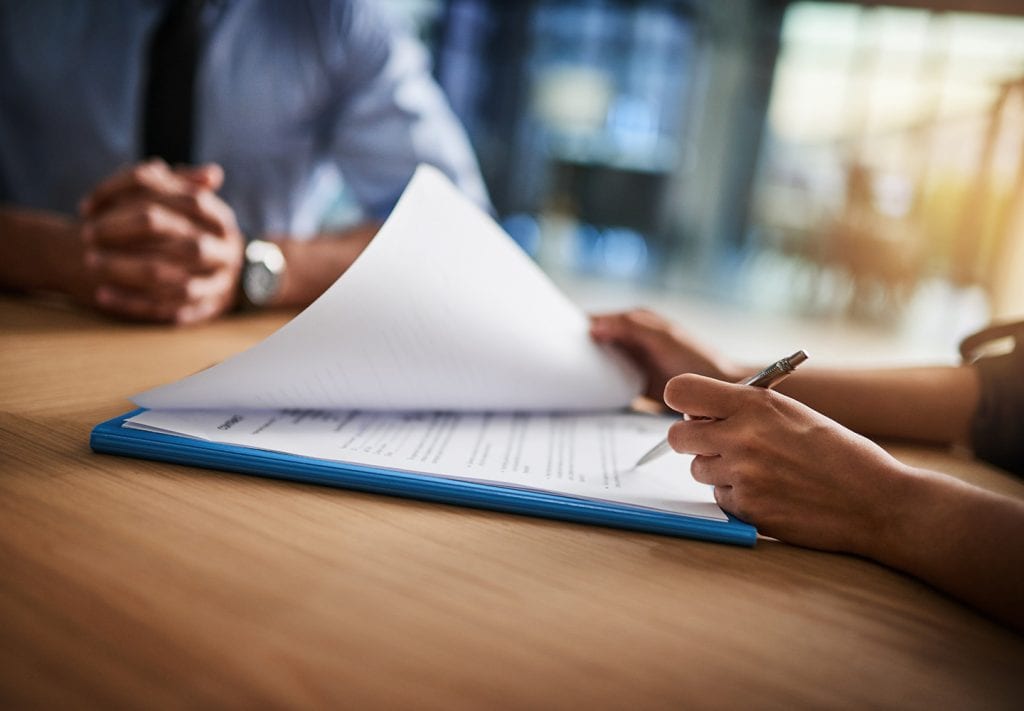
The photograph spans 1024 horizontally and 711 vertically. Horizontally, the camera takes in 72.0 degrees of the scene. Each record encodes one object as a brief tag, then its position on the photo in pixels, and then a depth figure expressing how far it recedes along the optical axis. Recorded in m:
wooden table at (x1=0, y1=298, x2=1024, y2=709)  0.24
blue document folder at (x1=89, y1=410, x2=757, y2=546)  0.37
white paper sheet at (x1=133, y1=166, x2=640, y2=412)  0.44
